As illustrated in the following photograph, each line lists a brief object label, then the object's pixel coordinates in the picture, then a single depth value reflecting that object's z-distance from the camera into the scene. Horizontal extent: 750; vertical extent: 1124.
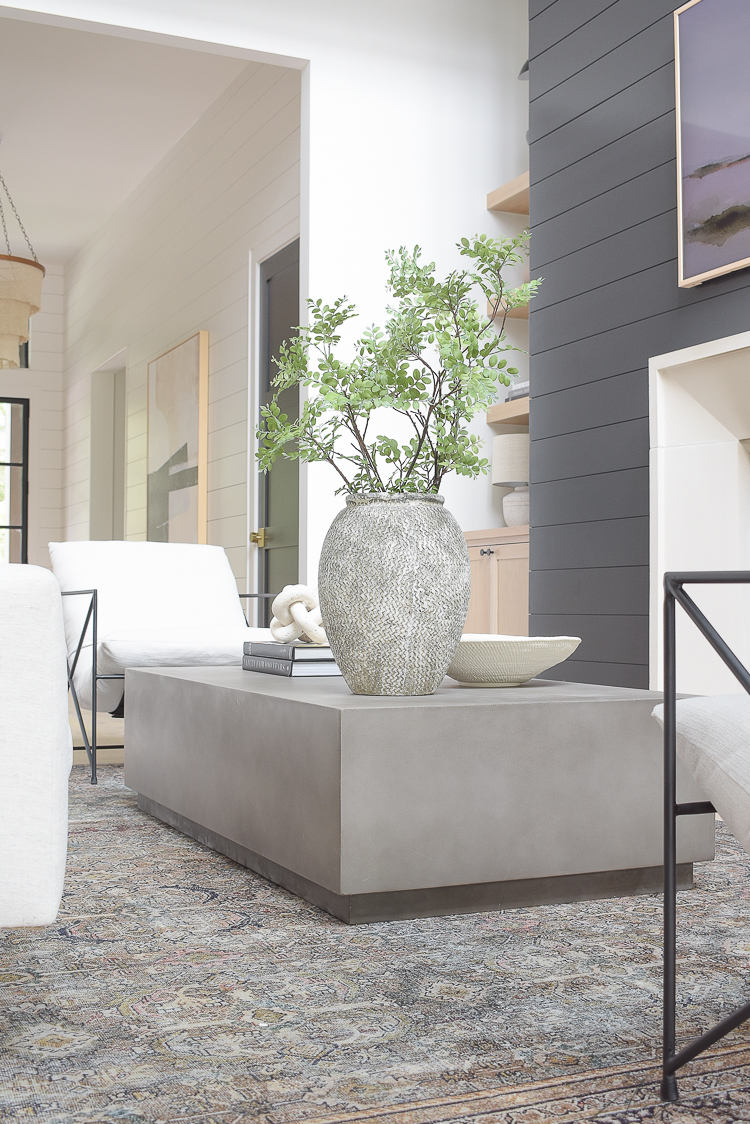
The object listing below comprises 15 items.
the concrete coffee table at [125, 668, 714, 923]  1.74
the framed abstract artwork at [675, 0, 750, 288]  3.23
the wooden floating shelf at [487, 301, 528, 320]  5.12
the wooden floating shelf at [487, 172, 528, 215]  4.86
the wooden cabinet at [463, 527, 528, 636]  4.55
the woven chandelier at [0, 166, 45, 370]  7.04
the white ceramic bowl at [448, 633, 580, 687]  2.11
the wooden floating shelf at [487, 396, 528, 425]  4.69
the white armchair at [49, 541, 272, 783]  3.36
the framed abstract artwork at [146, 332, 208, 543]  6.68
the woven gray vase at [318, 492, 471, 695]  1.95
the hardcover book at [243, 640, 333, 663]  2.56
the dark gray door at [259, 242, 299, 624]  5.54
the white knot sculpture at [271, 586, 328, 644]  2.75
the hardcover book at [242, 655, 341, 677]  2.55
